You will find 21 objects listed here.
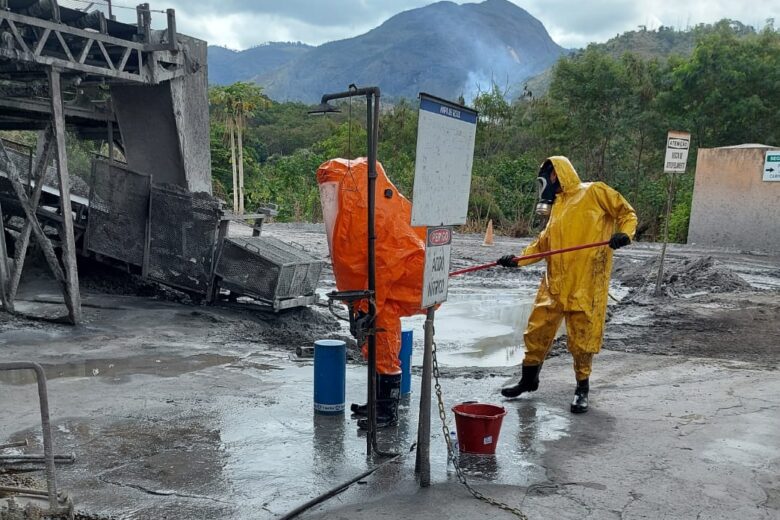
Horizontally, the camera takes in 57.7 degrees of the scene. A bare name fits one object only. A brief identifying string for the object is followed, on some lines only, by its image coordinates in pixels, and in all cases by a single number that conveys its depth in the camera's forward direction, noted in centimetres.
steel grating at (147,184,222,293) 977
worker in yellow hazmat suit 561
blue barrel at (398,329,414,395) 575
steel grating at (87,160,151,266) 1000
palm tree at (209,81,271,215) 3403
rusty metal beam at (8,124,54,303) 875
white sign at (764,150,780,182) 1975
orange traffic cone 2052
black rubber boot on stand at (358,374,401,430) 508
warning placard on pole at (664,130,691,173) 1105
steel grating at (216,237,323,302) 931
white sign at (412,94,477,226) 383
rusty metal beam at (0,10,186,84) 788
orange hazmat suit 484
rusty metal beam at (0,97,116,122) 909
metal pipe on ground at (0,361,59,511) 334
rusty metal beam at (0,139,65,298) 837
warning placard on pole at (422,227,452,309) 400
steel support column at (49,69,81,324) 849
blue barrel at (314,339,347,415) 538
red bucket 454
